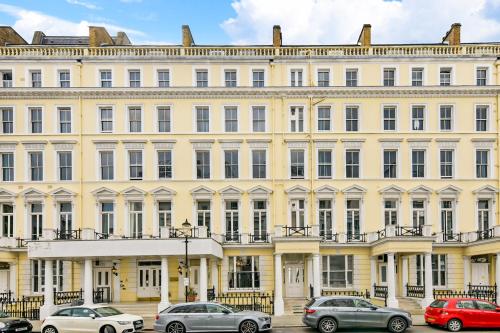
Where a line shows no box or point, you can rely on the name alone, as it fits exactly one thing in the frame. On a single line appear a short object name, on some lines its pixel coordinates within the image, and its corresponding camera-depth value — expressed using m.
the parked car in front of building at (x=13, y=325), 24.67
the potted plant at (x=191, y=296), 34.50
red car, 25.88
